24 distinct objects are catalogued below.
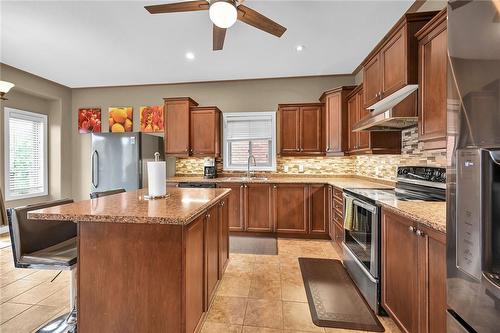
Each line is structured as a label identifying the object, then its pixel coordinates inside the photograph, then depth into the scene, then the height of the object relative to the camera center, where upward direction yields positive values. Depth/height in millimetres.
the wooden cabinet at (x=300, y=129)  4059 +652
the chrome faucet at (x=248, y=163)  4411 +57
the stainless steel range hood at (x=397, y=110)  2004 +493
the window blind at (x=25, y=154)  4004 +237
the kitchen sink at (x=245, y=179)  3885 -220
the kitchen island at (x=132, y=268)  1337 -593
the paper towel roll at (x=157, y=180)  1854 -110
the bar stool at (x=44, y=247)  1501 -564
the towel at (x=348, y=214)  2531 -540
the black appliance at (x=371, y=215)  1915 -470
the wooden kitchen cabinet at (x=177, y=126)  4254 +741
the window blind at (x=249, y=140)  4457 +505
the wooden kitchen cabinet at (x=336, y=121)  3711 +733
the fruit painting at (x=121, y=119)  4789 +978
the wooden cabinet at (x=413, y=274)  1255 -683
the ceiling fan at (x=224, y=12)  1757 +1281
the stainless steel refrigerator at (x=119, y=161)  3771 +94
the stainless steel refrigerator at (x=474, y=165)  766 +0
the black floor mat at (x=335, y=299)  1829 -1215
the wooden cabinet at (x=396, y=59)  1939 +980
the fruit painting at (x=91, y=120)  4875 +975
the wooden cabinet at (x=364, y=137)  2900 +367
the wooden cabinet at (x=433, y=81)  1624 +623
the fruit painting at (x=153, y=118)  4727 +977
